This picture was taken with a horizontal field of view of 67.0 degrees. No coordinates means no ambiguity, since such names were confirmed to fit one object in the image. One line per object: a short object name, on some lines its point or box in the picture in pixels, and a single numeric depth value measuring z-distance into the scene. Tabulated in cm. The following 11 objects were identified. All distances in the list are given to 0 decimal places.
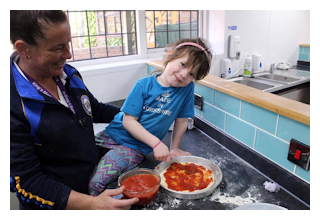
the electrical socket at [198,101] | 129
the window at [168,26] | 206
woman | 62
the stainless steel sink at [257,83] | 201
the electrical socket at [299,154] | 80
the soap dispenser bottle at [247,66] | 220
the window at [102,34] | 179
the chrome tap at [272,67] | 241
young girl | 96
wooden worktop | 81
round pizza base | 86
